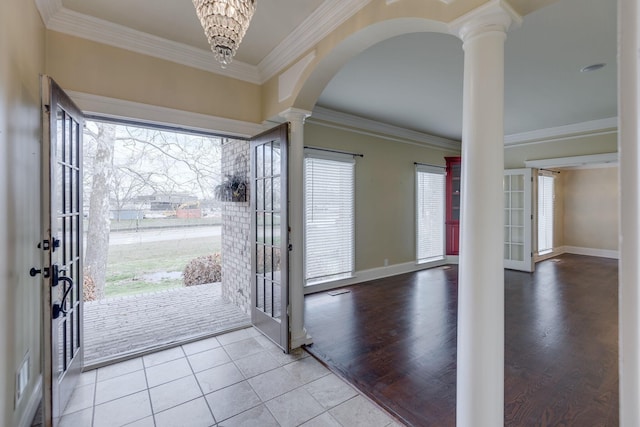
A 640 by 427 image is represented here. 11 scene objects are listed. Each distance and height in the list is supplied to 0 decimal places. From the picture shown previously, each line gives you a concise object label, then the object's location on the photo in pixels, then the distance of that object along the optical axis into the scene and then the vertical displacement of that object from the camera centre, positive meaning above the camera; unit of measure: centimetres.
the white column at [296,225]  300 -12
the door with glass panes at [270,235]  297 -23
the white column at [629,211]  30 +0
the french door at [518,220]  620 -15
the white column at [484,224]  152 -5
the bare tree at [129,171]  533 +81
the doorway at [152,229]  426 -30
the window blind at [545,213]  779 +0
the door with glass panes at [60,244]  182 -21
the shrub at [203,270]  636 -120
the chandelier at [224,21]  163 +105
